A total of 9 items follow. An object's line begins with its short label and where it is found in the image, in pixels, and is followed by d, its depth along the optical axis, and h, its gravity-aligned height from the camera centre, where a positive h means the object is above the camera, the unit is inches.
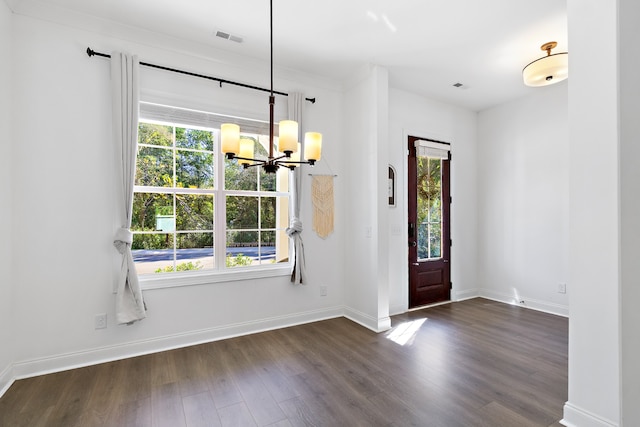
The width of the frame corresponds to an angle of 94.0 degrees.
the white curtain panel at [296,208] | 140.2 +1.5
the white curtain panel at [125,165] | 105.9 +16.9
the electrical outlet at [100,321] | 105.0 -38.5
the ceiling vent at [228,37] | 114.3 +68.4
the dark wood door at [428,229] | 170.2 -10.8
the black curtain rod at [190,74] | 104.6 +55.6
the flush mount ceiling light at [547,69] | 116.3 +56.8
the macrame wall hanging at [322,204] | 149.1 +3.6
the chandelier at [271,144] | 77.4 +18.1
